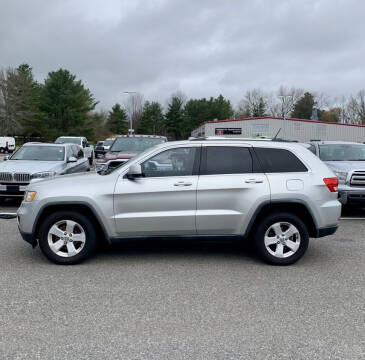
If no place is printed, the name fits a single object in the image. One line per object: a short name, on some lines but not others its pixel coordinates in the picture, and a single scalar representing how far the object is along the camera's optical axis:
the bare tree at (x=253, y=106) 97.00
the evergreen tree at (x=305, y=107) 91.44
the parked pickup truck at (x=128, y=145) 12.09
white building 47.81
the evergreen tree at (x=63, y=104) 63.09
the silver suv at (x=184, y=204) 5.50
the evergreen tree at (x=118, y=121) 91.44
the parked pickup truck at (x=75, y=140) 25.17
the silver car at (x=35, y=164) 9.73
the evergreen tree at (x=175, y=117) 87.25
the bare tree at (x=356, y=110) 88.31
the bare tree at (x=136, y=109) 91.75
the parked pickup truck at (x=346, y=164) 8.95
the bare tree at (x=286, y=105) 93.56
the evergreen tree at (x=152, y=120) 86.94
